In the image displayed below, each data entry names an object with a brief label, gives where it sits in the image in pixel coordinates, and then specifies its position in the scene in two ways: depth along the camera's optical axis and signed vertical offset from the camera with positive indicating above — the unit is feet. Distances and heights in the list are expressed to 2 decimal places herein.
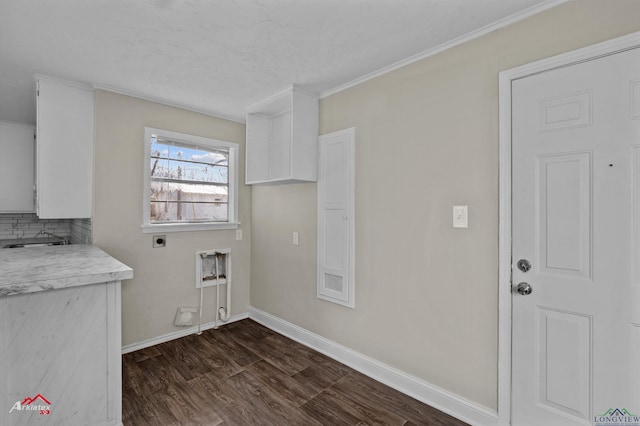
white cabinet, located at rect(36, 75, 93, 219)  8.26 +1.77
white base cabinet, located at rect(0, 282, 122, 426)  4.88 -2.53
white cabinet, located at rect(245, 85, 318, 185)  8.99 +2.53
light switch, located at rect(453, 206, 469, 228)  6.35 -0.07
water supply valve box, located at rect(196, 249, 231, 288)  11.11 -2.13
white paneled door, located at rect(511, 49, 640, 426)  4.64 -0.49
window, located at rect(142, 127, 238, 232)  10.26 +1.10
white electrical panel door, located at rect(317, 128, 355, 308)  8.61 -0.14
